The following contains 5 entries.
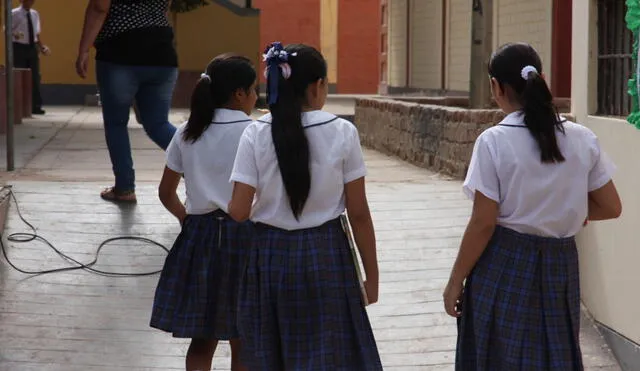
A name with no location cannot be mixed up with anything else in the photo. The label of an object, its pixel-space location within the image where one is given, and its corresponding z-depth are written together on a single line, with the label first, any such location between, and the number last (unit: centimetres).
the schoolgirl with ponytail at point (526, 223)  684
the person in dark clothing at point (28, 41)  2710
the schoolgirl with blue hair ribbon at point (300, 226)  716
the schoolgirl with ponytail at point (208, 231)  835
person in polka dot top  1263
